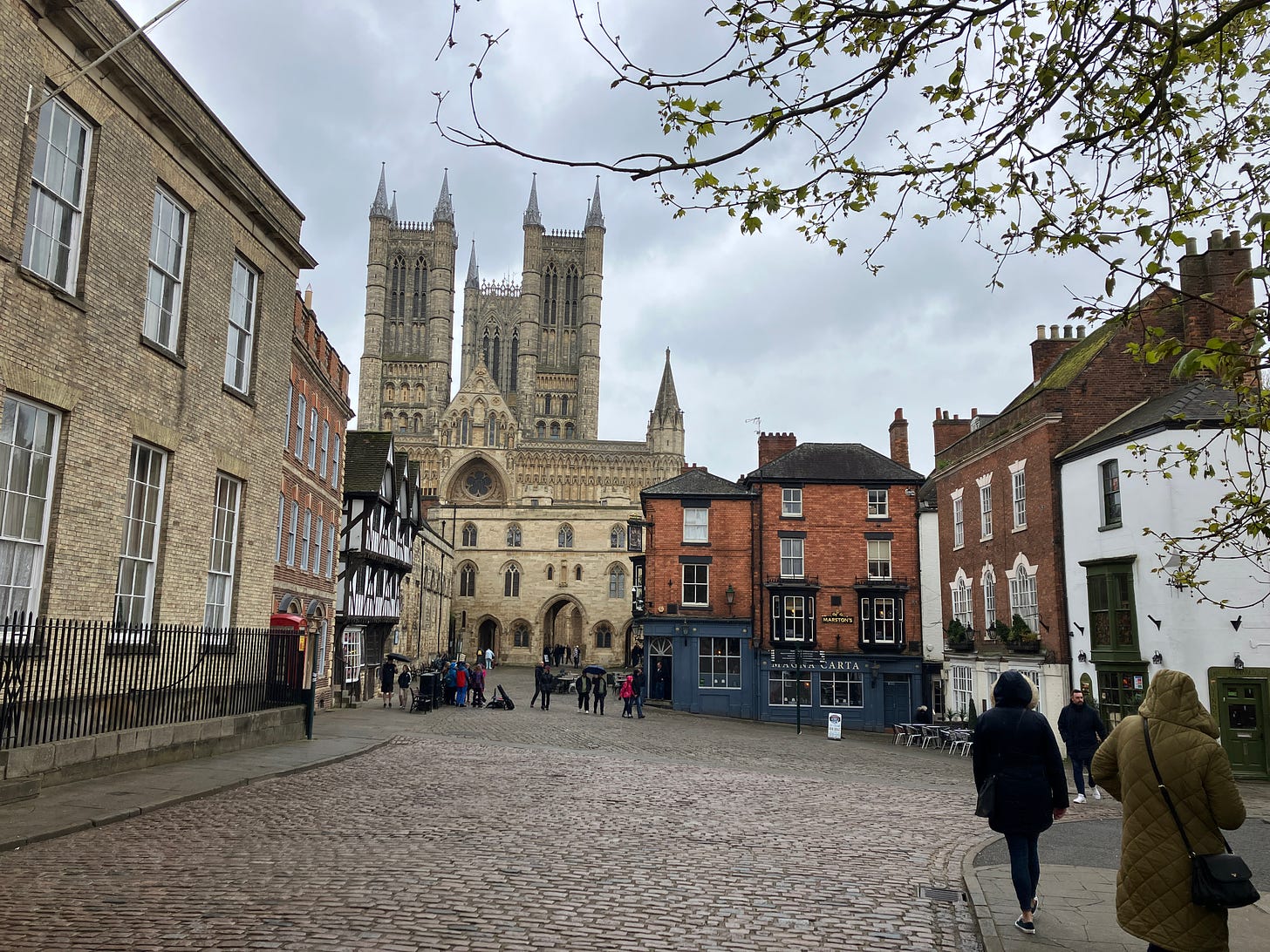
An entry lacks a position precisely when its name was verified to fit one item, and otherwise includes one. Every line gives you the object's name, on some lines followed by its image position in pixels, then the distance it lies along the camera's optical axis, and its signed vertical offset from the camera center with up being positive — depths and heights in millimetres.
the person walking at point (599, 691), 30562 -1587
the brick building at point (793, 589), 34406 +1977
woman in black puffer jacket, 6465 -896
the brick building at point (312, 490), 22922 +3835
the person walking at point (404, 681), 28844 -1267
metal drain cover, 7508 -1938
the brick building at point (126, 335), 10930 +4036
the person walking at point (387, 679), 30844 -1345
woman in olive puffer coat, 4754 -835
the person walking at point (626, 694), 29719 -1599
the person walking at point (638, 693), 29938 -1575
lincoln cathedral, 73688 +20432
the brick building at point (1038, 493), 22734 +4052
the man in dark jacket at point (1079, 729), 13695 -1144
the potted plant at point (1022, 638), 23266 +214
